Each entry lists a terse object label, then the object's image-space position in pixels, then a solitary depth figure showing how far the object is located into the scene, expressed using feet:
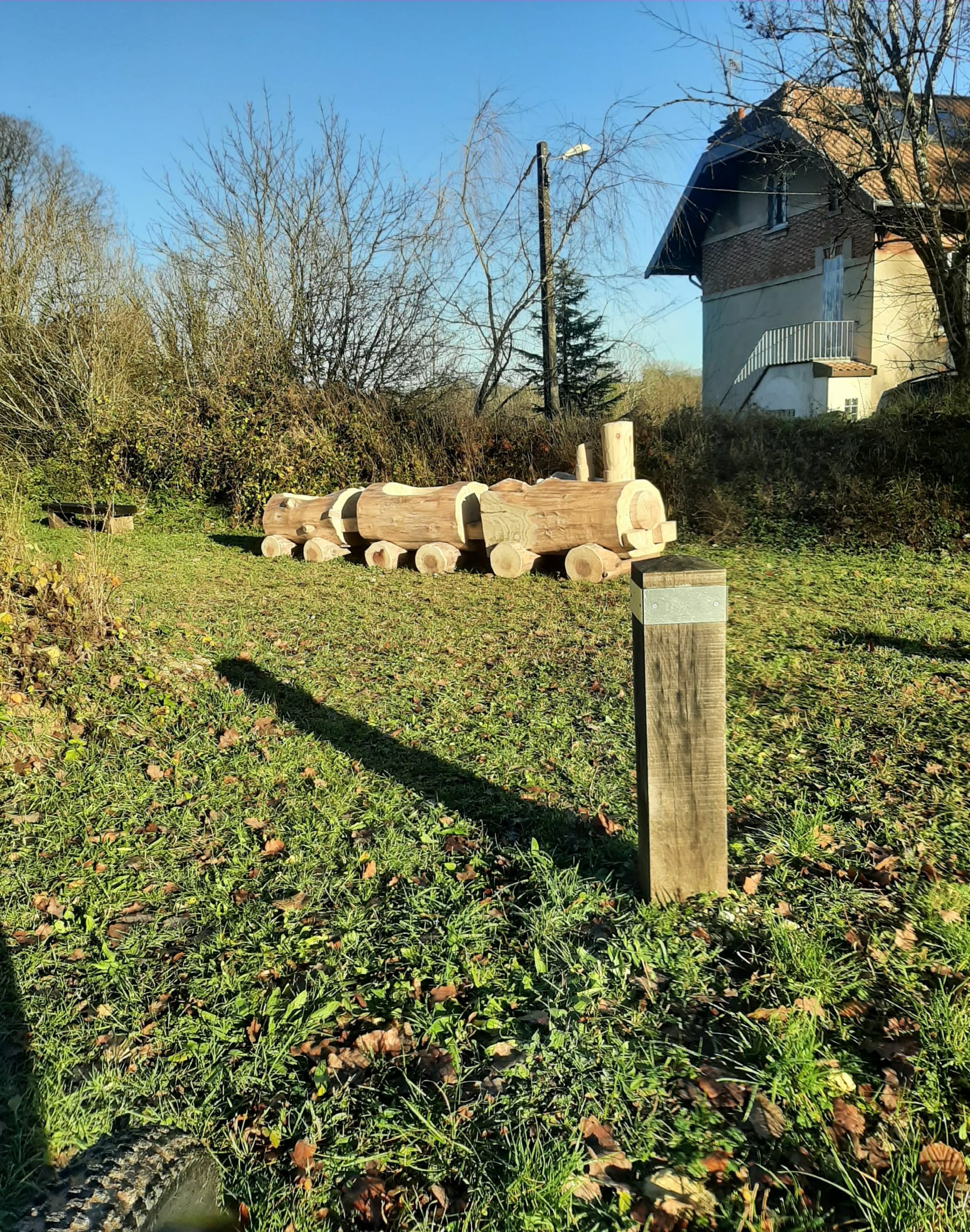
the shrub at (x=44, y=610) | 14.55
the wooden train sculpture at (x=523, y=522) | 27.50
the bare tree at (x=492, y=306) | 48.55
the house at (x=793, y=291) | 63.72
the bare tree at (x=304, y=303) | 51.21
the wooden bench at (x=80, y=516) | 44.34
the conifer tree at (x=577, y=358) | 52.08
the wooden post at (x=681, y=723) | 8.30
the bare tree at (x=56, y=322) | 54.19
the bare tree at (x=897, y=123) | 33.96
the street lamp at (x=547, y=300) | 47.14
